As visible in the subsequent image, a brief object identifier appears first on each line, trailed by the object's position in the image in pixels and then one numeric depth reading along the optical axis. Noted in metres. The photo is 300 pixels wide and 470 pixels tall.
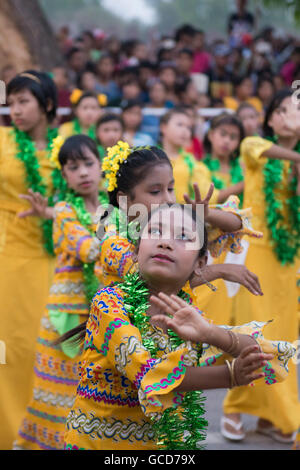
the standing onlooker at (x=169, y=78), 10.09
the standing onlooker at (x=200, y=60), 11.56
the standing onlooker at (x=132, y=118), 8.03
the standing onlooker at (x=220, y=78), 11.12
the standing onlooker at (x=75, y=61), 11.83
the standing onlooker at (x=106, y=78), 10.36
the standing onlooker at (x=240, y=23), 12.98
